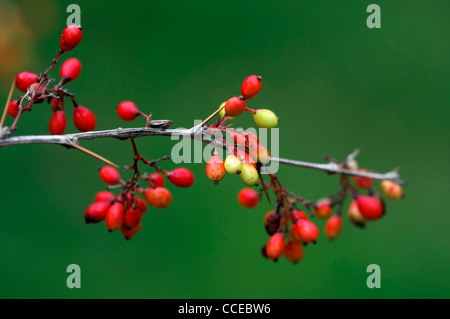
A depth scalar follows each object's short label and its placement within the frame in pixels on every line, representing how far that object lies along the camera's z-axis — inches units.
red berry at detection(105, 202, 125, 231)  17.5
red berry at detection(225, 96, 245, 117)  16.6
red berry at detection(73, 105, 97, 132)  17.5
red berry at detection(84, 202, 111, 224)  17.7
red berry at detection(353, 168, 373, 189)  19.4
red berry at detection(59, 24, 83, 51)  16.7
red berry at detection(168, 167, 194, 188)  17.7
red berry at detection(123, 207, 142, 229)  17.4
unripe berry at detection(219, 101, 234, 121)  16.9
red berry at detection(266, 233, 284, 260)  17.8
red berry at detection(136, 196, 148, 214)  17.7
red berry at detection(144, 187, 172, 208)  17.6
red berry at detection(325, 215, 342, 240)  20.1
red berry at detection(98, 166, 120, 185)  18.2
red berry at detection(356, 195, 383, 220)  19.1
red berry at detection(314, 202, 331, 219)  19.2
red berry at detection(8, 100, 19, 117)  17.1
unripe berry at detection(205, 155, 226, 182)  16.5
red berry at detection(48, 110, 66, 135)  17.2
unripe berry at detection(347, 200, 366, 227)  19.6
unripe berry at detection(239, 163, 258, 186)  16.5
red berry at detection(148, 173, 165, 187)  17.8
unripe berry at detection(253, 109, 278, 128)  17.0
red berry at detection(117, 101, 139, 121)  17.5
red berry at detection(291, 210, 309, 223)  17.9
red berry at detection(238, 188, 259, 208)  19.0
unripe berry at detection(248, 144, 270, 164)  16.9
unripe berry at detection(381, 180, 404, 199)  19.2
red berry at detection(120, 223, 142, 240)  17.8
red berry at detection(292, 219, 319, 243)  17.6
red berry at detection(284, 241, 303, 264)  18.6
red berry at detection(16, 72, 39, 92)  17.1
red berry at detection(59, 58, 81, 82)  17.3
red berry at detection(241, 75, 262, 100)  16.7
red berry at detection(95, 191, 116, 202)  18.0
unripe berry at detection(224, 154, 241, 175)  16.5
